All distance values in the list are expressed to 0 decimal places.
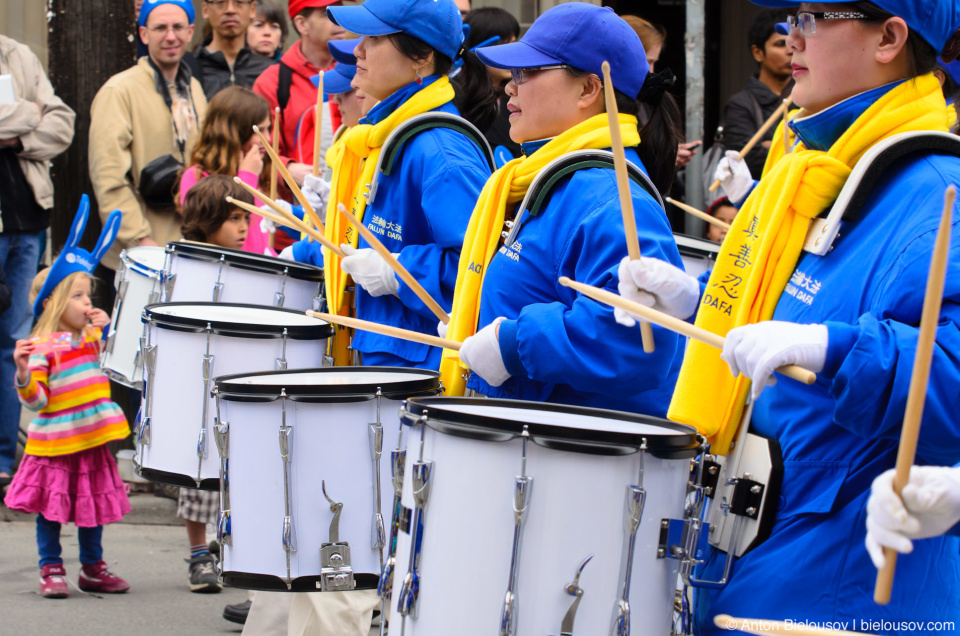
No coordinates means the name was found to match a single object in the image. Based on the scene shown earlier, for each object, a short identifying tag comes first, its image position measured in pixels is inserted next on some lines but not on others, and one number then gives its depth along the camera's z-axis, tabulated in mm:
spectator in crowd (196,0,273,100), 13766
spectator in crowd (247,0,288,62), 14297
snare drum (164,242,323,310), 8414
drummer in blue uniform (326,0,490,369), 7094
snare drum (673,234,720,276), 8602
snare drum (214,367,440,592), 5785
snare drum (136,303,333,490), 7059
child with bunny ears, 9836
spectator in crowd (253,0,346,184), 12883
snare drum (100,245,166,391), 9008
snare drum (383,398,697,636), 3869
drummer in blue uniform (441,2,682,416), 5004
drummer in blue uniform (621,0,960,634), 3389
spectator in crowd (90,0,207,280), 12516
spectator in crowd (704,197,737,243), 12117
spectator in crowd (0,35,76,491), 12242
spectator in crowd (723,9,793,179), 12750
